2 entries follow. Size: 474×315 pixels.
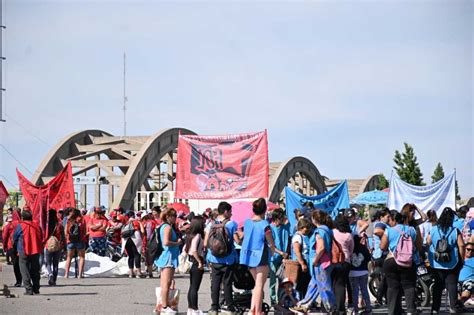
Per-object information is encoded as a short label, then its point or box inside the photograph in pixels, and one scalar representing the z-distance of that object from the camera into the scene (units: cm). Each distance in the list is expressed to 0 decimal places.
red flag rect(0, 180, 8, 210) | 2909
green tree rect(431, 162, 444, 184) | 9081
